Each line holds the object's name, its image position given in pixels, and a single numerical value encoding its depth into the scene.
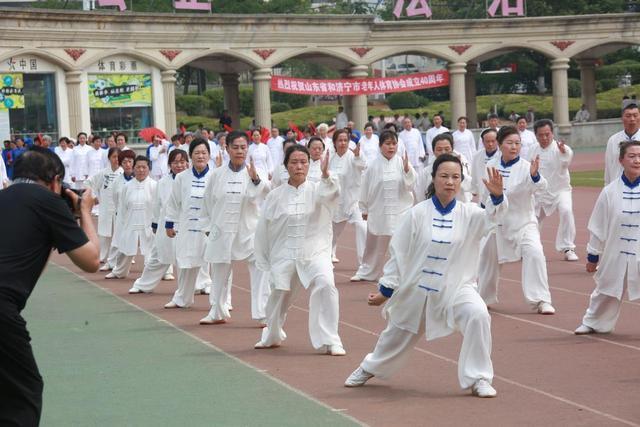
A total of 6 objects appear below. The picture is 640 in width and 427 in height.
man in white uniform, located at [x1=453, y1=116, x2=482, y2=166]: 26.23
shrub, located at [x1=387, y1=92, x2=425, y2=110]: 60.00
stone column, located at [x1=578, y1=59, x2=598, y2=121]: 42.59
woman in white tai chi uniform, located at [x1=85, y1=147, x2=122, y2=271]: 17.56
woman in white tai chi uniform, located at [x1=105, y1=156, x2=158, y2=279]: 15.91
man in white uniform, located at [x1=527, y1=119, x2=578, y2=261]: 15.64
